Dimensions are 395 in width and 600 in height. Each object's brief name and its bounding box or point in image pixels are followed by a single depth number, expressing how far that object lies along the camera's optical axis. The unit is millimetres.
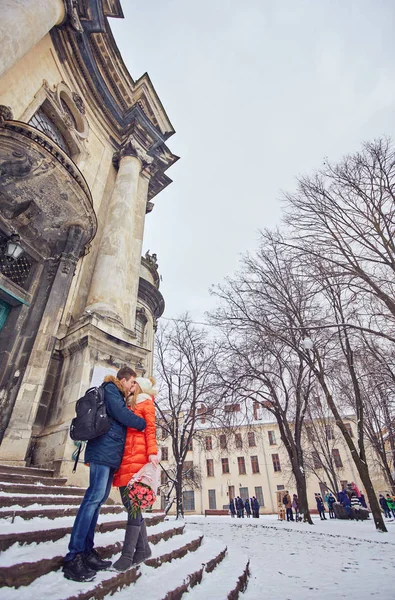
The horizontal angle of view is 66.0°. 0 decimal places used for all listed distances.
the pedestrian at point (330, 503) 23197
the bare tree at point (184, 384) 18192
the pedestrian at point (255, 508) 25734
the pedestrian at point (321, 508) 21231
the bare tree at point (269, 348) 12578
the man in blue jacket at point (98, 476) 2293
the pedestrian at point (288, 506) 19234
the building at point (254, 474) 39969
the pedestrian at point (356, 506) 16352
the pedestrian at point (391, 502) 18703
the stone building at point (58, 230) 6367
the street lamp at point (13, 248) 7077
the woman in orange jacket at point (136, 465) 2607
